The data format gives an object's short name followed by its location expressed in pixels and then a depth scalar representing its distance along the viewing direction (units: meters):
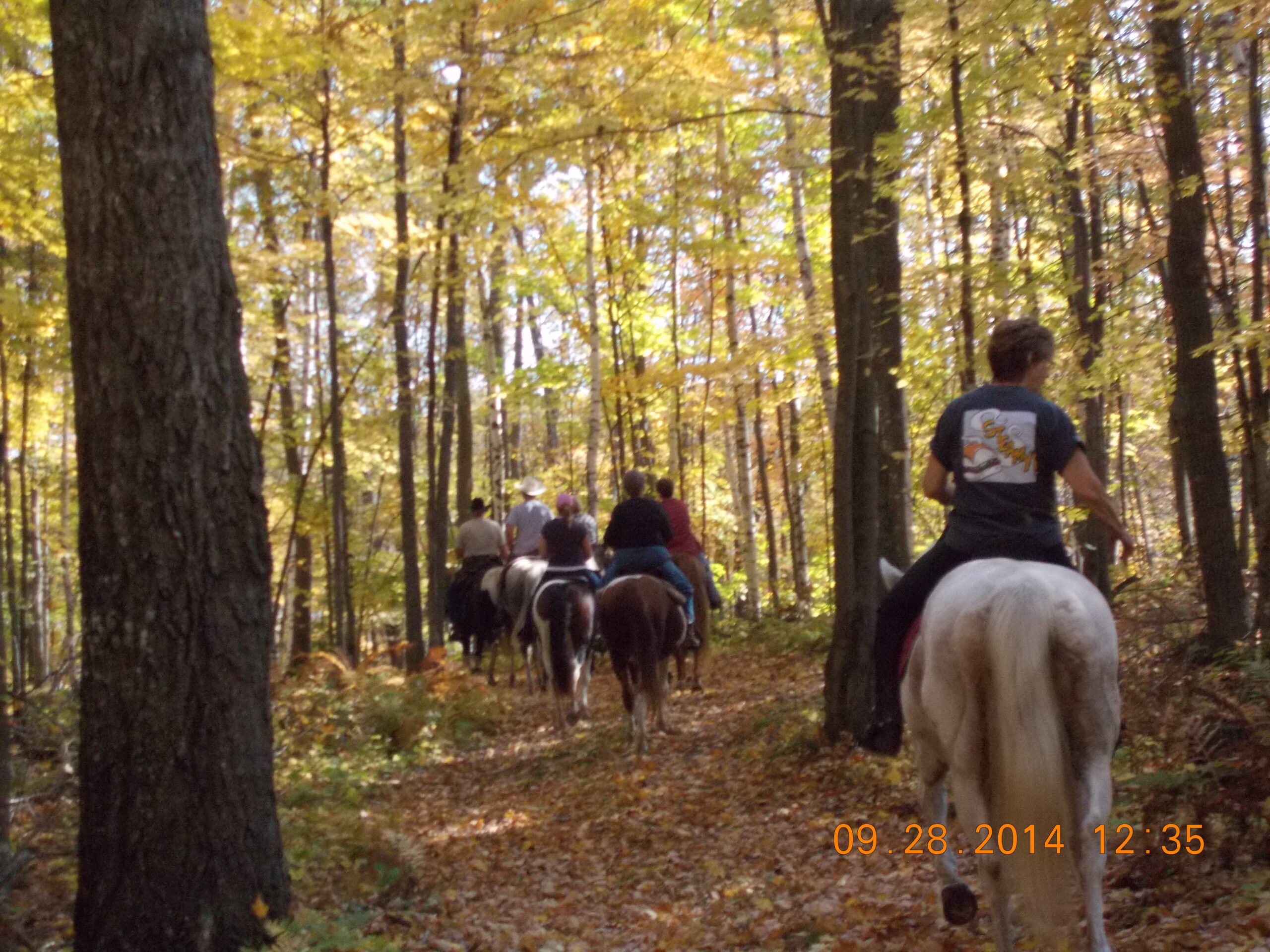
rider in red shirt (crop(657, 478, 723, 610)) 13.94
